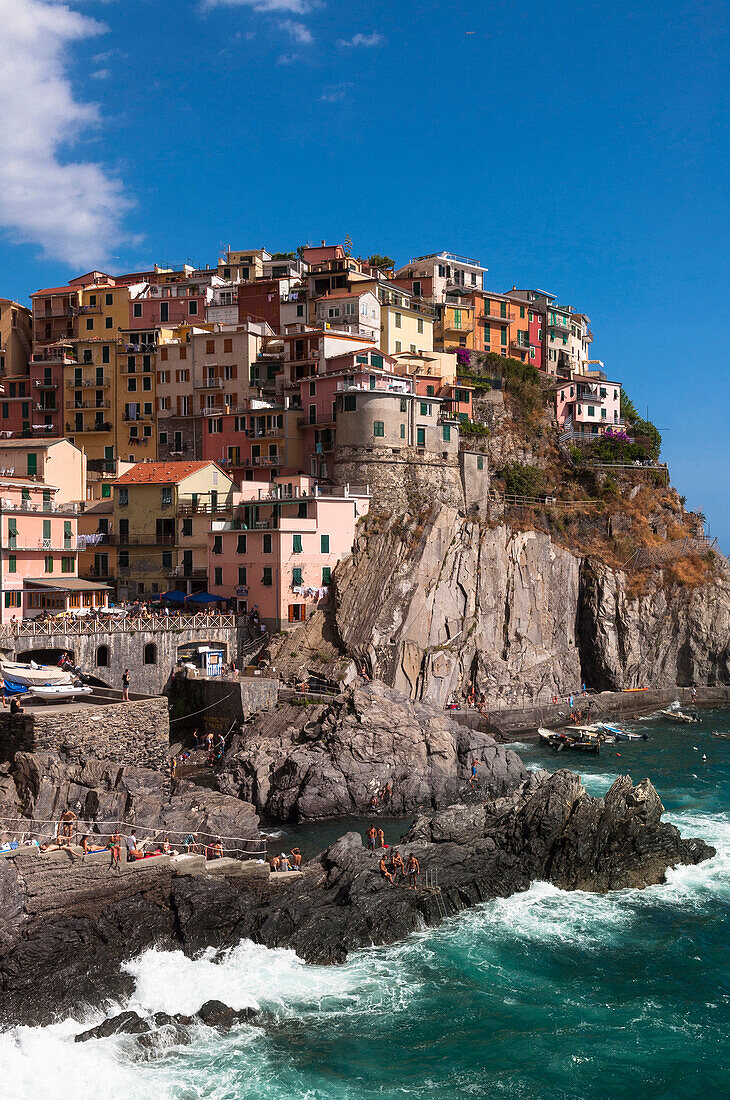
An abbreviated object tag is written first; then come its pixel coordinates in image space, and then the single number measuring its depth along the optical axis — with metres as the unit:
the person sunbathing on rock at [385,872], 32.44
